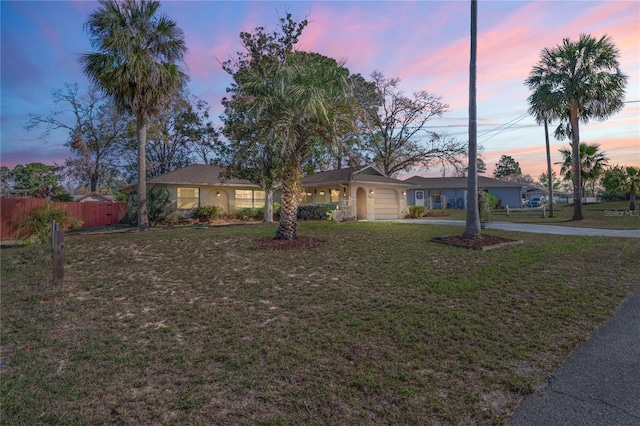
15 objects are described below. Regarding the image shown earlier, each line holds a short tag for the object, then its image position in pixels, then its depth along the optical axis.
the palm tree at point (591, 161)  26.89
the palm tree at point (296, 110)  9.45
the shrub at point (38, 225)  12.18
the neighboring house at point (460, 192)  40.41
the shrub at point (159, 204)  21.36
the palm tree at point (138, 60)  14.82
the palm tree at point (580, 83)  19.17
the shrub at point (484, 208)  14.98
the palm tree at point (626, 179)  24.66
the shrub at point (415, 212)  24.66
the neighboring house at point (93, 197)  31.16
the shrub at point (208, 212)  21.91
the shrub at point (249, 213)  23.39
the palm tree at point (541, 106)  20.28
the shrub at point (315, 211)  21.02
